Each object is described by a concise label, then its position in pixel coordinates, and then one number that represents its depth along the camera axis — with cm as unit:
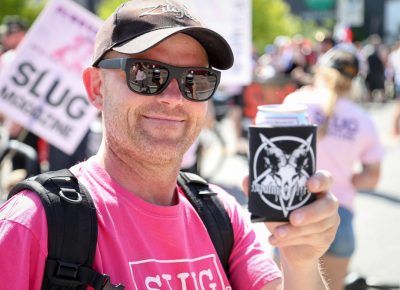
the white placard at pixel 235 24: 524
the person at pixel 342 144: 370
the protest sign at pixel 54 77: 461
